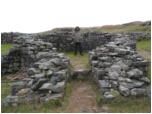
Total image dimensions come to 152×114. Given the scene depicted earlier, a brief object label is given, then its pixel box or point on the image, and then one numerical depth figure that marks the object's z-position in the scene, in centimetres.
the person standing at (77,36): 755
